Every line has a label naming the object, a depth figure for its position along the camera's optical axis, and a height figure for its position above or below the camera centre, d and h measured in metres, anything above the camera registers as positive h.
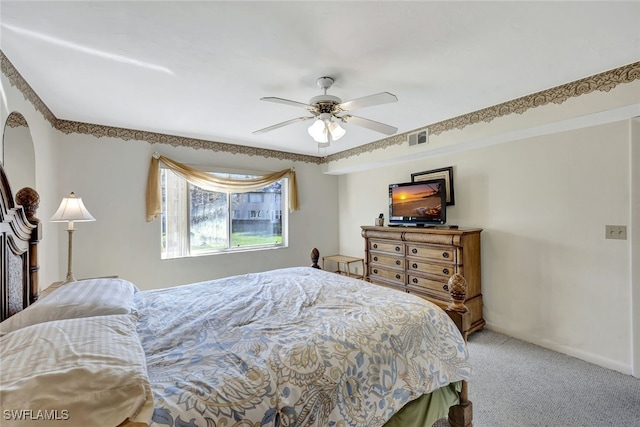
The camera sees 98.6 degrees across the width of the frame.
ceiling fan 1.92 +0.82
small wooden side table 4.75 -0.80
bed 0.78 -0.58
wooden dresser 2.99 -0.53
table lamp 2.38 +0.09
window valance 3.56 +0.57
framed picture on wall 3.50 +0.53
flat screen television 3.35 +0.18
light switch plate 2.28 -0.16
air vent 3.44 +1.01
